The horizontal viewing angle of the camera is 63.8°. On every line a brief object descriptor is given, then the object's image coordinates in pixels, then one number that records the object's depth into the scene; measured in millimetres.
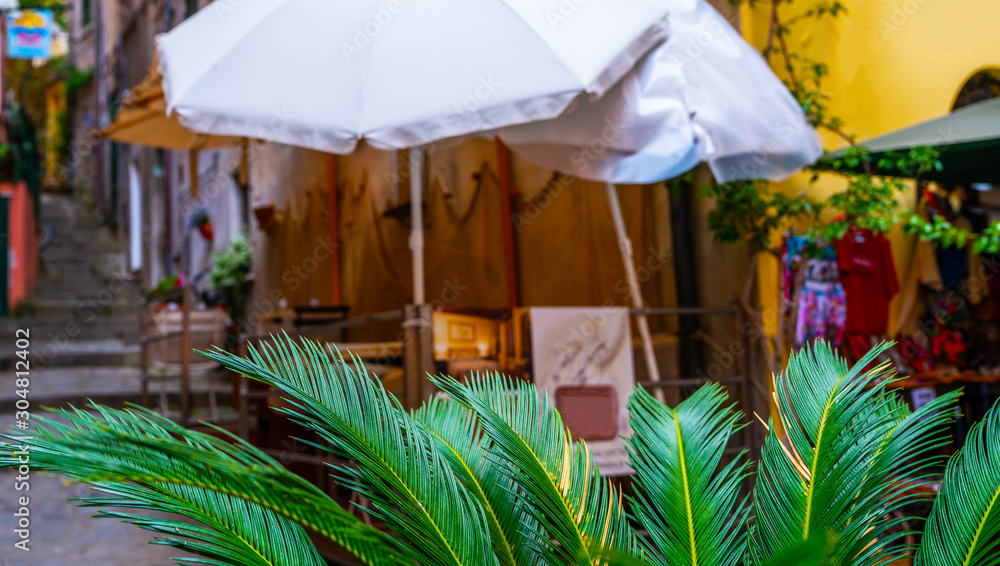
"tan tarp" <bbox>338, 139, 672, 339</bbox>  5547
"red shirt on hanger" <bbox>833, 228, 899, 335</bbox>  4309
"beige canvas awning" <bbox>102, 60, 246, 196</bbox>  4781
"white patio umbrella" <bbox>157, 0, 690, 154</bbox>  3229
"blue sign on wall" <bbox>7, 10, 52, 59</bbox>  11672
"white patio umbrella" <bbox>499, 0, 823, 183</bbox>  3479
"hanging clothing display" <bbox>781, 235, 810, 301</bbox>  4387
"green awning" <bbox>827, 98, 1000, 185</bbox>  3514
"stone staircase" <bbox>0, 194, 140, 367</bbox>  11000
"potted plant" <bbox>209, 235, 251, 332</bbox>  11164
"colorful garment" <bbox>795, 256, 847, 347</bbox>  4348
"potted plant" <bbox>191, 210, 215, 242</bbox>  13281
